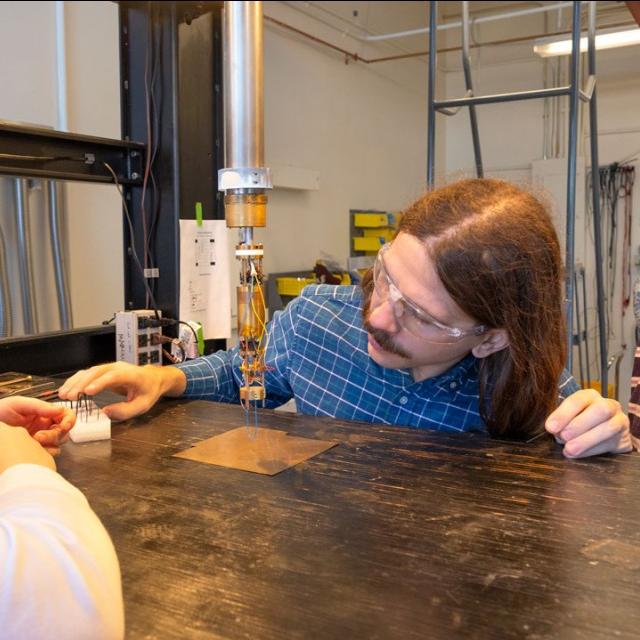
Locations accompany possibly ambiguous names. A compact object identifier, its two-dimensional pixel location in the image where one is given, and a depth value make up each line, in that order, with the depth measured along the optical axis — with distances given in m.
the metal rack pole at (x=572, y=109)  1.89
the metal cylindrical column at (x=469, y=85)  2.23
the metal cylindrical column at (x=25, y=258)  2.13
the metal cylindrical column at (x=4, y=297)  2.03
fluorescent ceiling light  2.17
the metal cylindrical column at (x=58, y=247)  2.24
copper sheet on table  0.83
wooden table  0.49
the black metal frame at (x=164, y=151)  1.58
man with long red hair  0.99
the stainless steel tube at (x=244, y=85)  0.58
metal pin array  0.98
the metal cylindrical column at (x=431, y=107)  2.16
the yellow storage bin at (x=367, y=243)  4.12
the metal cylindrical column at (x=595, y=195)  2.23
